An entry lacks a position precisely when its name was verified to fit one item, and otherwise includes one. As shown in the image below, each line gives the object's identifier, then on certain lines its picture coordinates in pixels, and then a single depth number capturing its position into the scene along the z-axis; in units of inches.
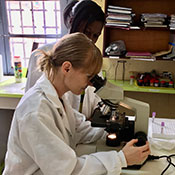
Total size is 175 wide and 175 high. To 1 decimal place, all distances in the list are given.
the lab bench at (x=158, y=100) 101.0
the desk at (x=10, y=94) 79.5
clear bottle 95.0
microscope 37.2
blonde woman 29.6
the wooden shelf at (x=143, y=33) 94.0
